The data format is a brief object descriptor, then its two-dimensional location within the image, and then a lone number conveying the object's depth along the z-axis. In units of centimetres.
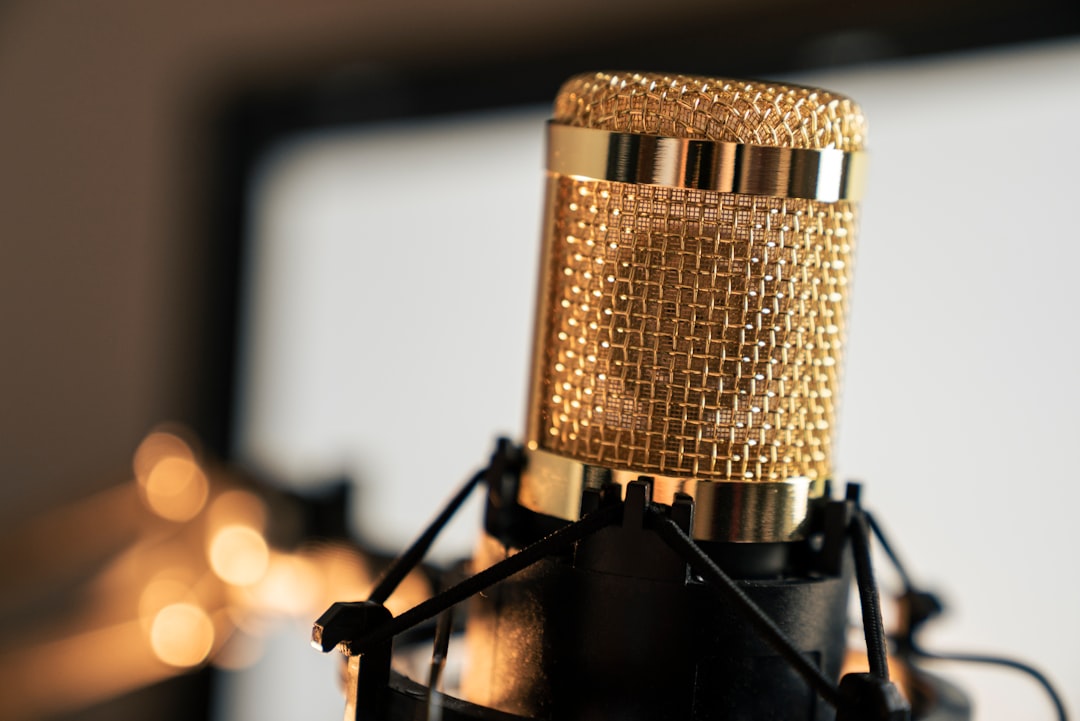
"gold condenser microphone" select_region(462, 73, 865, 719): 32
